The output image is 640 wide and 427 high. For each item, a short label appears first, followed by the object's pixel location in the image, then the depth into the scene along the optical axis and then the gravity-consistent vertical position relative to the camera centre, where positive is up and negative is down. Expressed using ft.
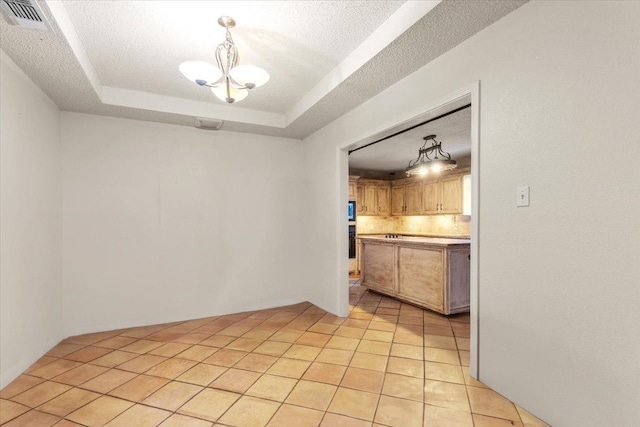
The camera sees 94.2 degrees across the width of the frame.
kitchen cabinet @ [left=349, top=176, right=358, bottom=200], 22.06 +1.86
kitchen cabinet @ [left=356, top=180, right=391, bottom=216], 23.45 +1.16
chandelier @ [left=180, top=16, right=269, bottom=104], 6.65 +3.16
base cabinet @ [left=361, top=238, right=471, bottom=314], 11.98 -2.74
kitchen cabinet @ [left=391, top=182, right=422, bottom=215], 22.48 +1.06
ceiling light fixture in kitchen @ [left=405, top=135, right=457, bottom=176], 14.02 +2.29
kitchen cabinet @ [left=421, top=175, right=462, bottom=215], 19.66 +1.12
